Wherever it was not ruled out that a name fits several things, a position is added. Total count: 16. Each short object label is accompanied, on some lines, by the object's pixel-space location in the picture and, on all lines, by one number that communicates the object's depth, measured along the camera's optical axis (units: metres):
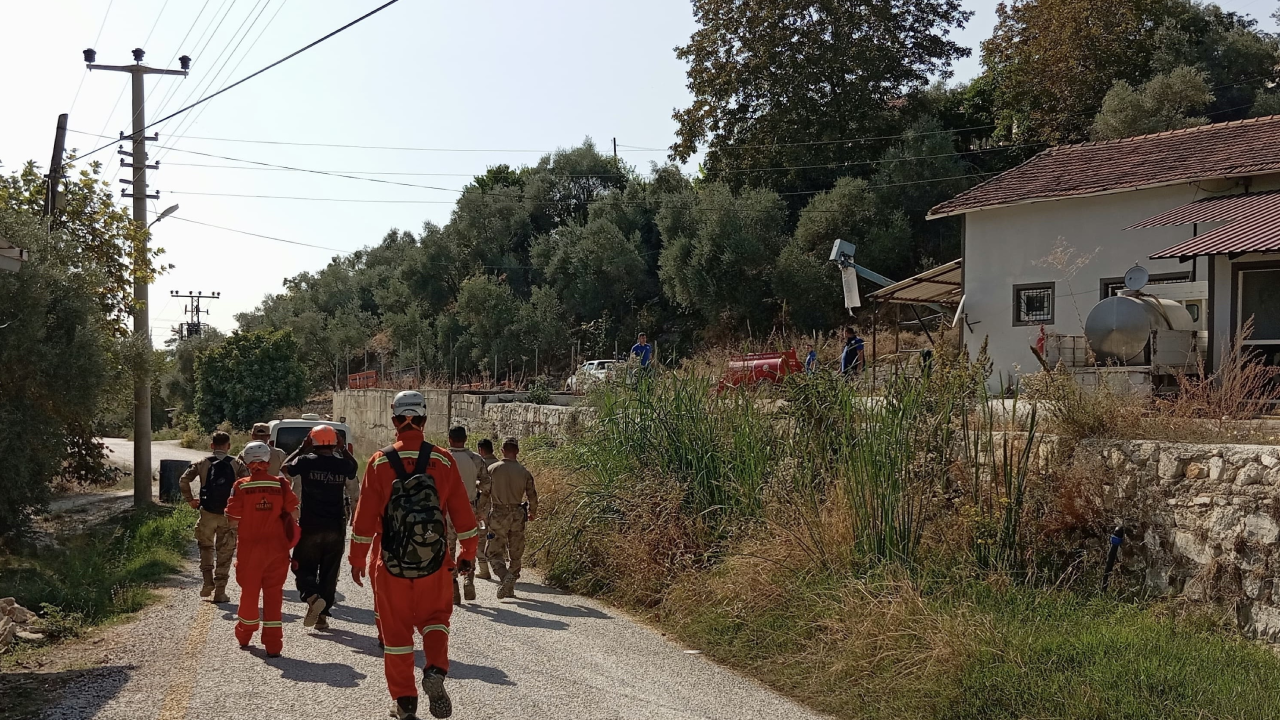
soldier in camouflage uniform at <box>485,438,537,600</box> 11.38
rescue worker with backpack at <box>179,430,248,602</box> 10.48
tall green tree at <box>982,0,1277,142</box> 31.55
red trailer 11.70
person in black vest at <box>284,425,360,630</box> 8.68
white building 15.88
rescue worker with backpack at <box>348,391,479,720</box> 6.04
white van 17.91
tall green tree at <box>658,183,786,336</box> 33.31
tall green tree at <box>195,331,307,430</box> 50.19
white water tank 13.60
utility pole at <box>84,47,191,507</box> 21.70
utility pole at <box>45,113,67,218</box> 20.23
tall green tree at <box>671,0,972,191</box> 35.00
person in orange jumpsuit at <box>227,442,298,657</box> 8.23
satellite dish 14.24
